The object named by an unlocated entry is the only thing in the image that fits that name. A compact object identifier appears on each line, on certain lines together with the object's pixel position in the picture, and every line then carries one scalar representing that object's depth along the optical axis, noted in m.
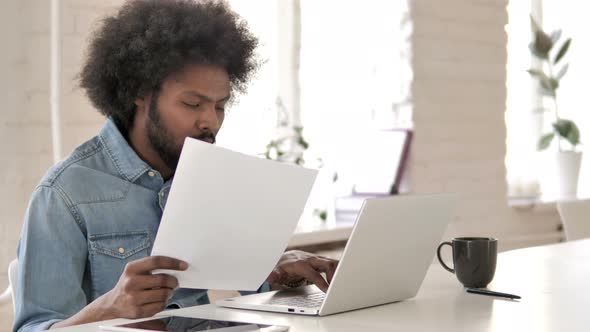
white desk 2.19
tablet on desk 2.15
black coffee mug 2.53
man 2.47
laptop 2.26
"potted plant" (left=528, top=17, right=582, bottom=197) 5.70
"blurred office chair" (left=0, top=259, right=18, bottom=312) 2.70
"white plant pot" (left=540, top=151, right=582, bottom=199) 5.86
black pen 2.43
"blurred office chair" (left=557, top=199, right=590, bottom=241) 3.81
